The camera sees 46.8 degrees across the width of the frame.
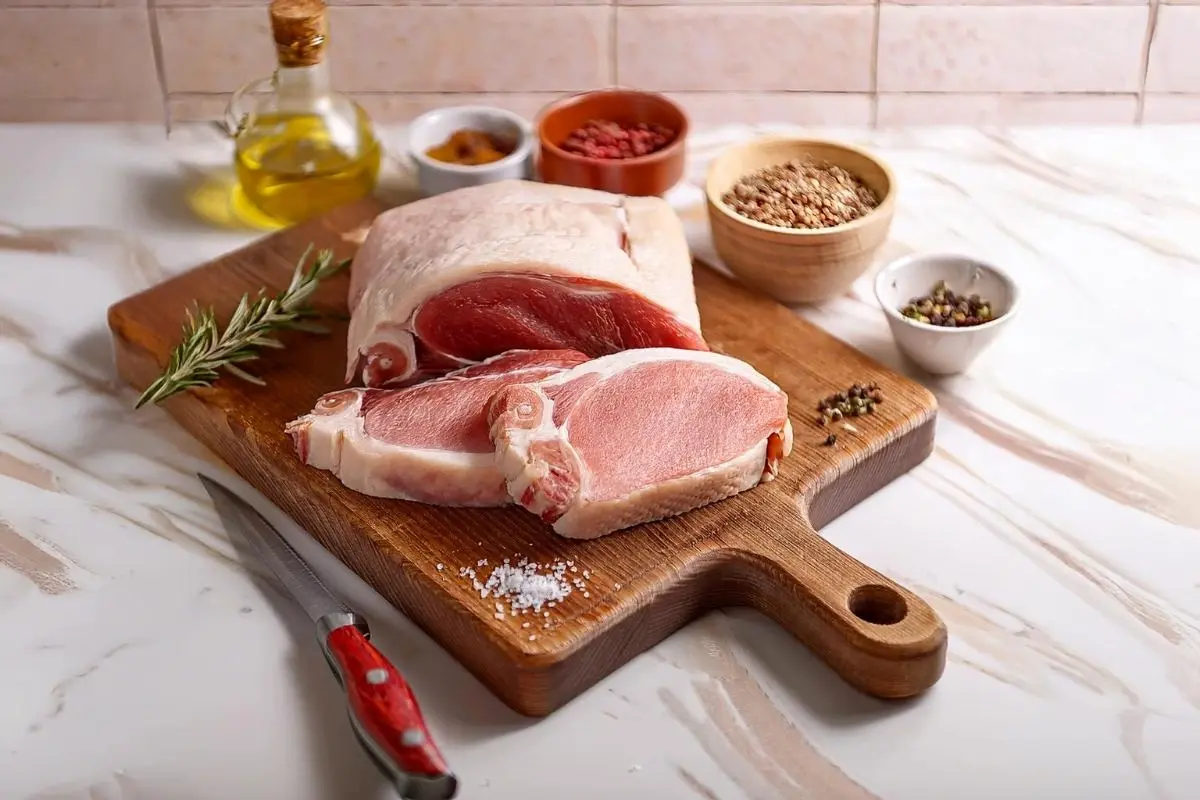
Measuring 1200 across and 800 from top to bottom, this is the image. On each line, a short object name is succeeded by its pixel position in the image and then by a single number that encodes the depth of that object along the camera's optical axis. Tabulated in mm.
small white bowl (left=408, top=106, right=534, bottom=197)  2105
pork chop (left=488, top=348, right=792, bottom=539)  1469
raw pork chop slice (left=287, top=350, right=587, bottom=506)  1521
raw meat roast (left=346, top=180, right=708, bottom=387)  1650
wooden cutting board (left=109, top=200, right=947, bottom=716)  1394
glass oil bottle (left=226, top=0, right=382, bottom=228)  2080
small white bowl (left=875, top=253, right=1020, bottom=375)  1760
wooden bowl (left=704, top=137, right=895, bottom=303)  1846
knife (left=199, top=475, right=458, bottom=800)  1246
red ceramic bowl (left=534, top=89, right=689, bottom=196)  2047
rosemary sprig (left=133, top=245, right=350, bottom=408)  1705
